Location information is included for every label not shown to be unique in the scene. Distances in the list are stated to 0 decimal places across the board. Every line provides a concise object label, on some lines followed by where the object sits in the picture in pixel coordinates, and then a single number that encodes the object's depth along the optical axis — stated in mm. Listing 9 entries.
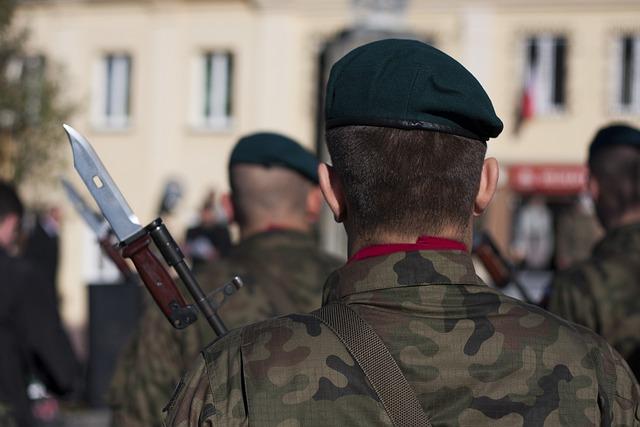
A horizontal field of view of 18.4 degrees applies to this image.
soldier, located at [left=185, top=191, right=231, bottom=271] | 20471
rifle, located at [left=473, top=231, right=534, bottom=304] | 9206
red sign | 38271
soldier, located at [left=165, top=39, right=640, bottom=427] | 3207
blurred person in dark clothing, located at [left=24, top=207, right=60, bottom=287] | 22891
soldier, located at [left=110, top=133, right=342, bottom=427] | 5951
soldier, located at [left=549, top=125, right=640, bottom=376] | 6520
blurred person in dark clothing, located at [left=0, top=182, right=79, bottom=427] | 7673
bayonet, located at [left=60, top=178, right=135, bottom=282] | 6609
